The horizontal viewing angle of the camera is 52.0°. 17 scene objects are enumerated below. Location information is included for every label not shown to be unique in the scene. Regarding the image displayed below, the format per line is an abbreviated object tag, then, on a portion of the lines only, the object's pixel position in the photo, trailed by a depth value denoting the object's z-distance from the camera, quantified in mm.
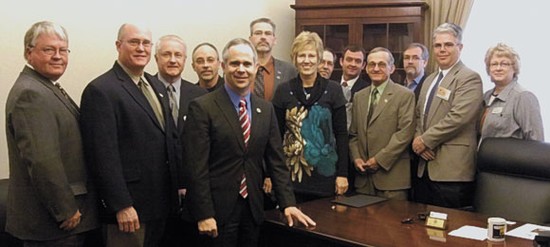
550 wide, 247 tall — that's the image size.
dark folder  2968
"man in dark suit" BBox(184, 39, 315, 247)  2377
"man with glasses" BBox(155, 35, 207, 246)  3137
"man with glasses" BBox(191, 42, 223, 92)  3492
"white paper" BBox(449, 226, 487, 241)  2367
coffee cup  2299
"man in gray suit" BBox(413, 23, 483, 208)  3314
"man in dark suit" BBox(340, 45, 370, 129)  4512
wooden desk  2320
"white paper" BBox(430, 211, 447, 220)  2549
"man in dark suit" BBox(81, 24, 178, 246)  2334
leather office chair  2926
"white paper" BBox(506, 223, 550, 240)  2383
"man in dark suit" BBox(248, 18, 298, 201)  3678
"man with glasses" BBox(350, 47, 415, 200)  3391
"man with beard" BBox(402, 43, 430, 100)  4449
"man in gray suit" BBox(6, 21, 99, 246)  2188
